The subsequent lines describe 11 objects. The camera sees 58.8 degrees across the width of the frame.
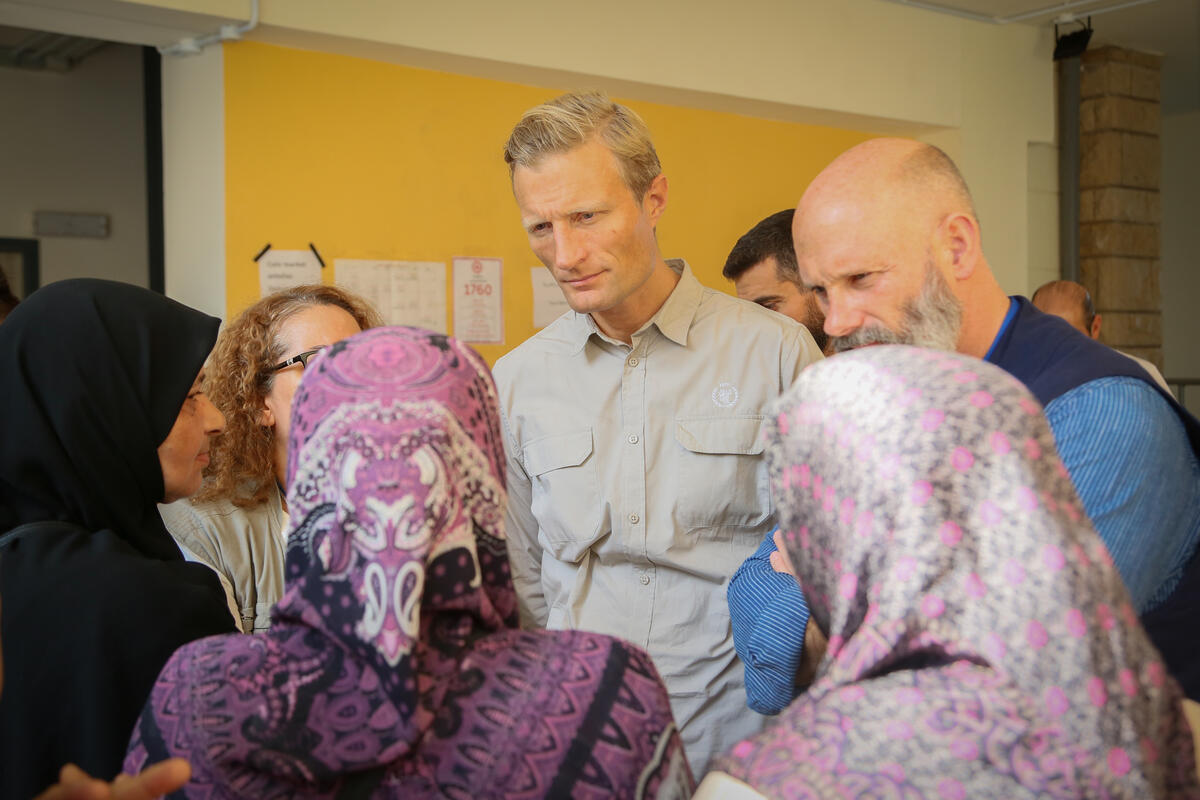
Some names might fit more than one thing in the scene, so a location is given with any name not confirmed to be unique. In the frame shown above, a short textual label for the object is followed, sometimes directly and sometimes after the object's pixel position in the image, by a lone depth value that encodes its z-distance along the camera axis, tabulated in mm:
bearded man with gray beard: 1224
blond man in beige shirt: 1922
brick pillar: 6160
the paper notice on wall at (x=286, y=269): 3990
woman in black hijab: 1356
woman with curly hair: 2129
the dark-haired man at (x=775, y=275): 3023
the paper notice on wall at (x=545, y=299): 4785
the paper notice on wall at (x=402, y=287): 4246
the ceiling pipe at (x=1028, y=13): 5559
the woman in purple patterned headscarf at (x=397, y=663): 1005
